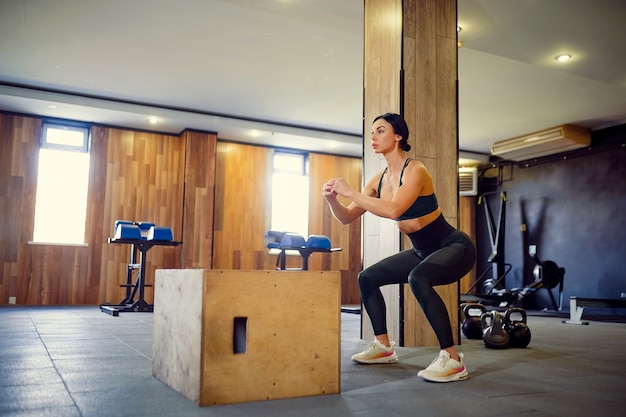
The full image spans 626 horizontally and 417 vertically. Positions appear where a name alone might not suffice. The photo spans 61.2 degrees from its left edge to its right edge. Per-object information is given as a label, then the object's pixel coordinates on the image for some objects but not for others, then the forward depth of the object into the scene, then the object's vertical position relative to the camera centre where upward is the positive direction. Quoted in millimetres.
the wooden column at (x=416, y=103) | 3760 +1147
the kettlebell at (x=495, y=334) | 3664 -526
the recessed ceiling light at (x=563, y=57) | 6043 +2323
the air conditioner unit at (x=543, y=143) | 8859 +2023
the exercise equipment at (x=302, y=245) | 7043 +121
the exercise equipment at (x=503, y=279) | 8766 -346
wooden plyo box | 1875 -311
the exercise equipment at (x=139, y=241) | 6395 +117
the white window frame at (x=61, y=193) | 8195 +872
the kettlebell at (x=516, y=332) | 3771 -526
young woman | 2453 +65
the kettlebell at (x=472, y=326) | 4188 -543
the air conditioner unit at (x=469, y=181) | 11133 +1602
